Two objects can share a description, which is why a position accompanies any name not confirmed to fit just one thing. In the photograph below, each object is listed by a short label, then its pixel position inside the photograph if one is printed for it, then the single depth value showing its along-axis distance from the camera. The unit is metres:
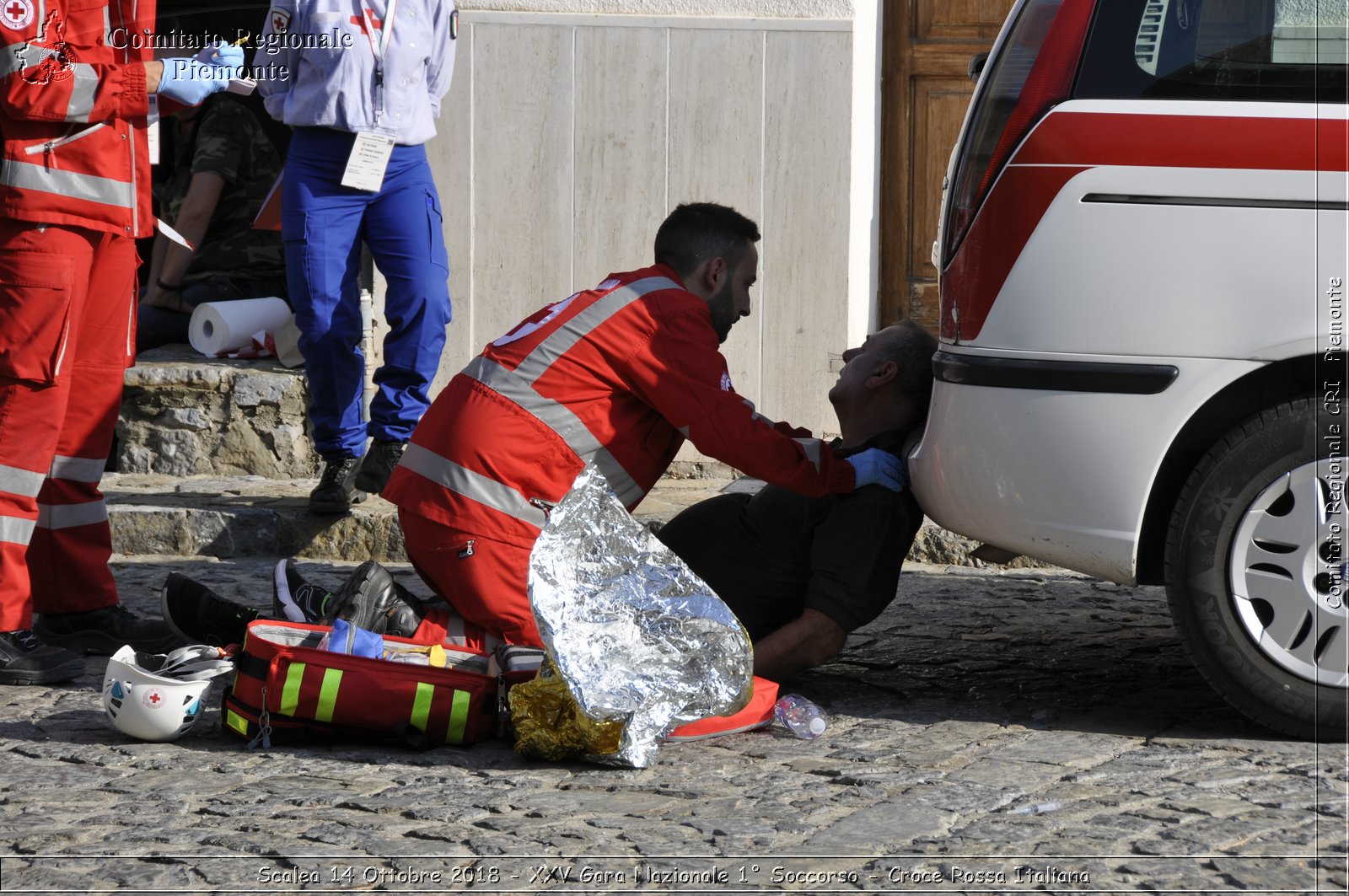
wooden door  13.52
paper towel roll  12.84
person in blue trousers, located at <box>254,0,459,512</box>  10.59
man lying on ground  7.46
